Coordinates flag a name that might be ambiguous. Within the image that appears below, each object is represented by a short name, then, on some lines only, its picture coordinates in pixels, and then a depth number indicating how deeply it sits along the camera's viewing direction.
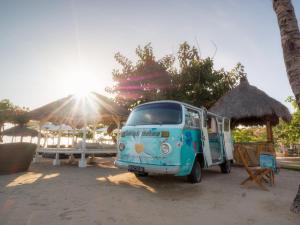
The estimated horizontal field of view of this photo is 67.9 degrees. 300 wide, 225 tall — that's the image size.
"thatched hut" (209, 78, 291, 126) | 13.77
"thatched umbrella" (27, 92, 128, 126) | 12.14
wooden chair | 6.94
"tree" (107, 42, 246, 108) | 19.11
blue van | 6.11
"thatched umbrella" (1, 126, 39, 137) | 26.16
